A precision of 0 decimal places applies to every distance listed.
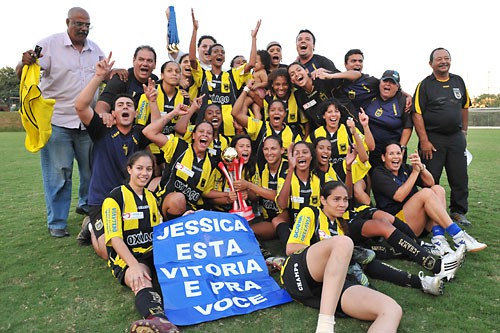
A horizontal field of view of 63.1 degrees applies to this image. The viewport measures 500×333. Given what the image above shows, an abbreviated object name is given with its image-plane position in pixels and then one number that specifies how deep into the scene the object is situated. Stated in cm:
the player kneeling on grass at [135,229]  329
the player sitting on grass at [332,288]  267
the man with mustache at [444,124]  550
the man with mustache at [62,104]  504
